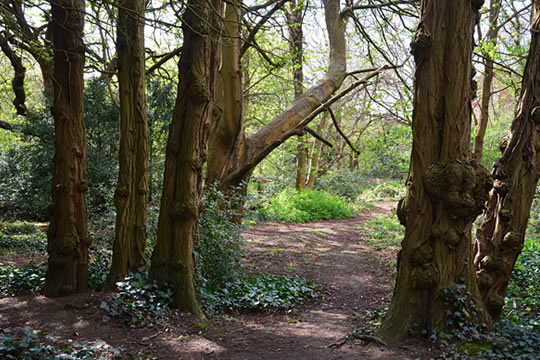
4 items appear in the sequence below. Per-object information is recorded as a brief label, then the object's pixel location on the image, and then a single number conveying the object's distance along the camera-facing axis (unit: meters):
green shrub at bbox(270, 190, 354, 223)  16.00
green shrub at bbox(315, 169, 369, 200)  25.21
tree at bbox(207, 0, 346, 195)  9.06
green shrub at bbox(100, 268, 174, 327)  4.44
